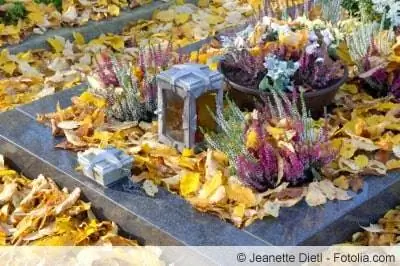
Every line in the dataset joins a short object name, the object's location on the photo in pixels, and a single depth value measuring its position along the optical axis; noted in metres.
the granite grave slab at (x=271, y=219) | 2.91
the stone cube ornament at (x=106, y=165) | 3.19
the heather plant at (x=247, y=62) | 3.68
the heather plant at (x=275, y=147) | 3.10
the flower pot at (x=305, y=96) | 3.58
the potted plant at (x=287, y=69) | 3.59
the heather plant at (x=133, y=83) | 3.68
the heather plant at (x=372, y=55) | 3.87
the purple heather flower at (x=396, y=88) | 3.81
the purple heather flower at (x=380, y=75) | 3.86
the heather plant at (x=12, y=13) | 5.07
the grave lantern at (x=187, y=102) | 3.29
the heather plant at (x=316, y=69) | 3.64
